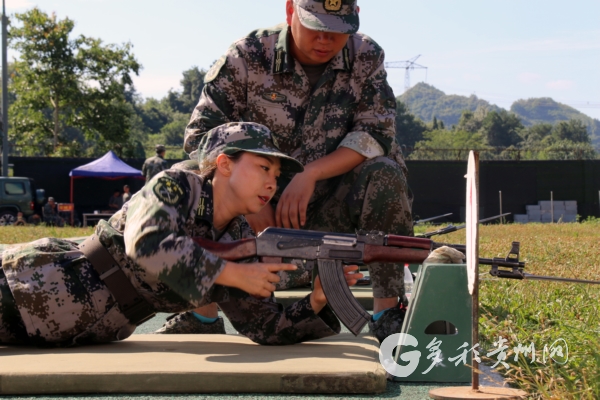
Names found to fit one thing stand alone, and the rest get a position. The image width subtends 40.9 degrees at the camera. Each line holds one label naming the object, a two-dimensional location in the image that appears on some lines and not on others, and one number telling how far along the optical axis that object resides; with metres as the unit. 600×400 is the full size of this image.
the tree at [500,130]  108.56
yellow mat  2.39
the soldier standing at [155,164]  18.83
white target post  2.28
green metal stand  2.69
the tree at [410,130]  102.88
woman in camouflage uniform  2.71
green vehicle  21.62
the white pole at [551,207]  26.95
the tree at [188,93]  124.00
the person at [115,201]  24.14
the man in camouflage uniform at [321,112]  3.80
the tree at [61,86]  31.33
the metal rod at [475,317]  2.31
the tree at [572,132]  99.75
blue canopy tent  23.73
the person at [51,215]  21.96
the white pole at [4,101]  23.03
